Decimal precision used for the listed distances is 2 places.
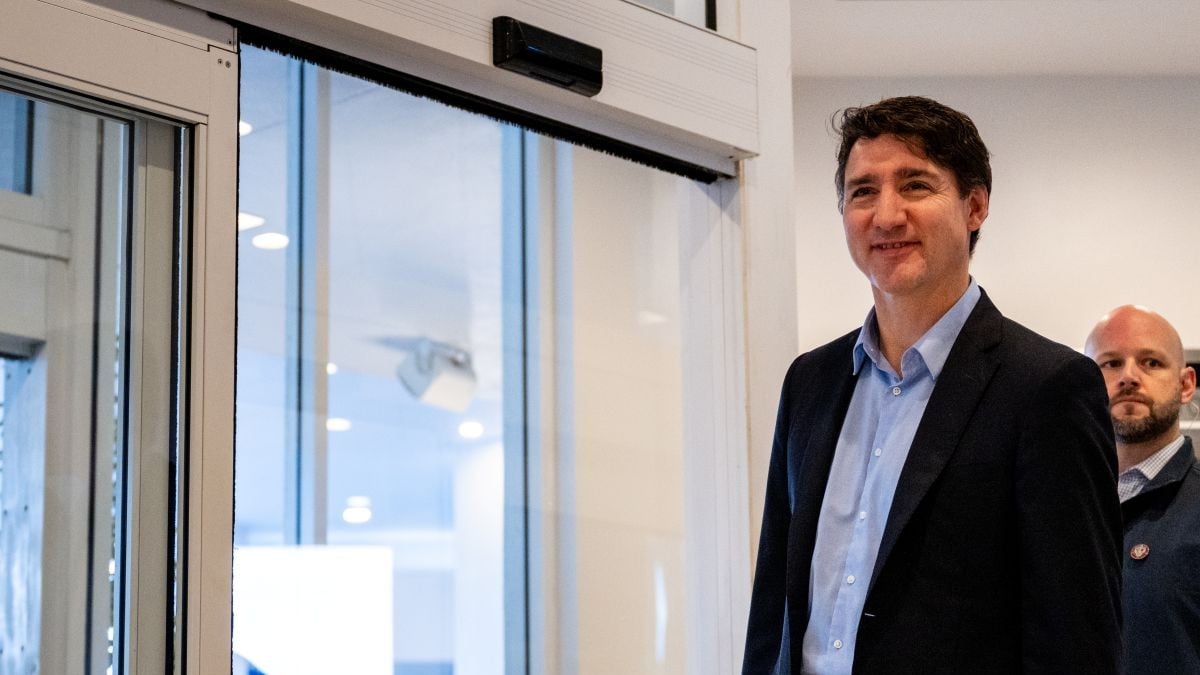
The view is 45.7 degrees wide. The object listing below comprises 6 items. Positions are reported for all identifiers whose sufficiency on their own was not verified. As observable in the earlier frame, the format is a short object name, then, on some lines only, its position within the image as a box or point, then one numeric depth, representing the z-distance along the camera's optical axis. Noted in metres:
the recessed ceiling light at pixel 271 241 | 2.72
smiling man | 1.64
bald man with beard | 2.65
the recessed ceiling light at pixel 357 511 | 3.03
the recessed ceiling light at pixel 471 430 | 3.18
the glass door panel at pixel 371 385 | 2.66
